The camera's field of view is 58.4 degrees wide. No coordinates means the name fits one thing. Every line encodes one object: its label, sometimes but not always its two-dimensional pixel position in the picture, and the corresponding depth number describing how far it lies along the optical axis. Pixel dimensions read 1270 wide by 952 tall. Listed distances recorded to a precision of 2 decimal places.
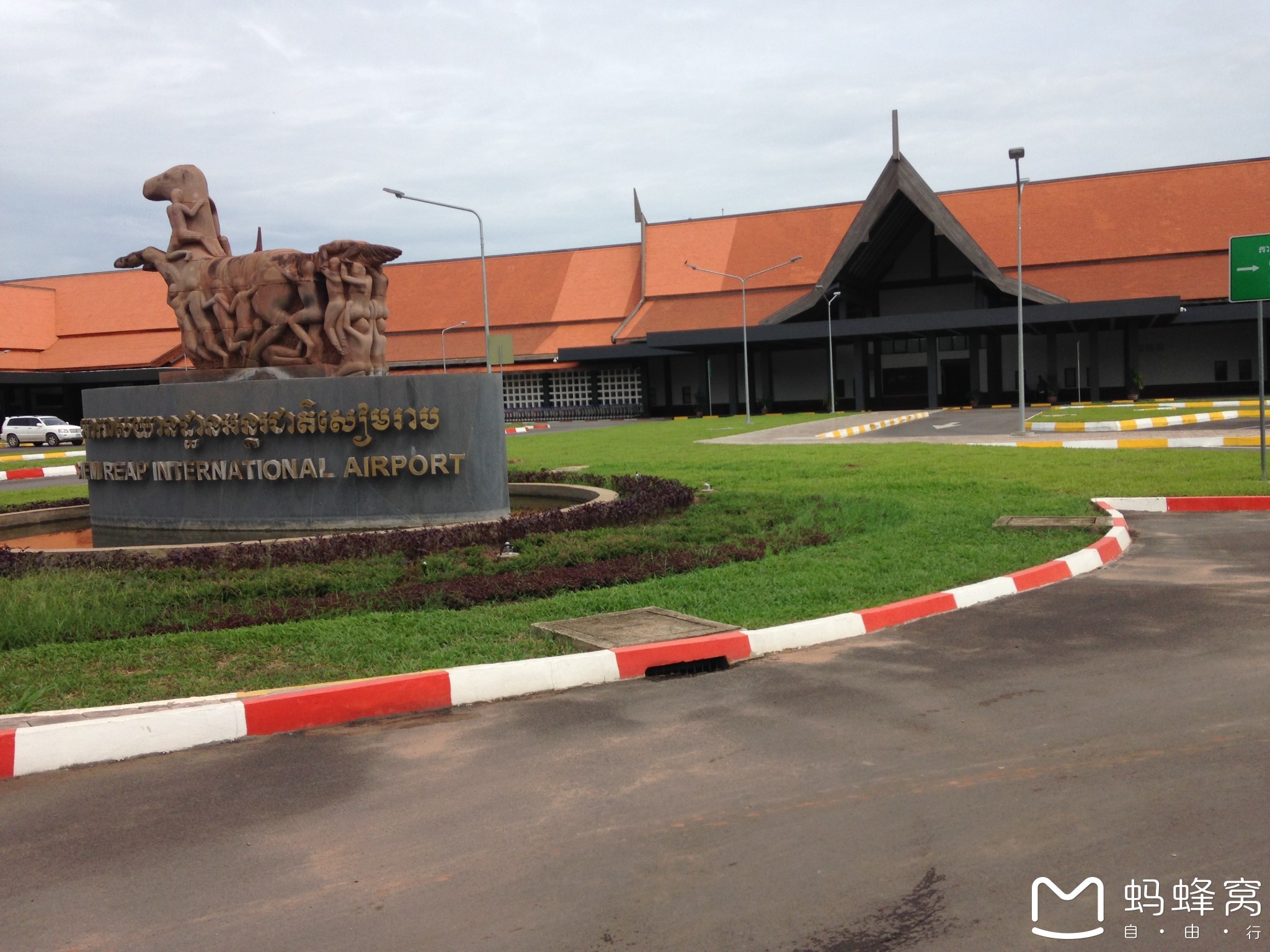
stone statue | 12.69
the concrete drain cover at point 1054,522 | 10.12
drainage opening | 6.05
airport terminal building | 41.78
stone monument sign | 11.73
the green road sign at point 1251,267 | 12.90
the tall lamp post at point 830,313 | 41.98
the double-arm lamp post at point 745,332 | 38.97
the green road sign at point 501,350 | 41.12
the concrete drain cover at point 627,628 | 6.25
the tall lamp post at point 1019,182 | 23.31
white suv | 44.22
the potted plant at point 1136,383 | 41.50
